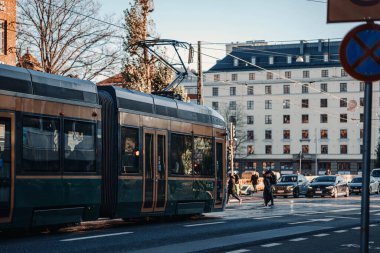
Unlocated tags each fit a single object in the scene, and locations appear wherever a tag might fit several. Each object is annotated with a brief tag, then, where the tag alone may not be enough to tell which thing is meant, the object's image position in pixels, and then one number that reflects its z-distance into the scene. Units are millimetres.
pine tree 46562
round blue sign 6234
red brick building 43406
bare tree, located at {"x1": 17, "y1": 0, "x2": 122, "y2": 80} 41469
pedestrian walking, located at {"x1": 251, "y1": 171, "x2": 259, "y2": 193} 54719
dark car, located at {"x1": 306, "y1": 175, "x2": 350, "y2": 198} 47562
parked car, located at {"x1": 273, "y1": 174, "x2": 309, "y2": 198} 49750
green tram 13773
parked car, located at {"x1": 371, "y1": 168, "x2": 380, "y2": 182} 65500
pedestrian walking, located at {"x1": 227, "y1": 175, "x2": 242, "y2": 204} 37125
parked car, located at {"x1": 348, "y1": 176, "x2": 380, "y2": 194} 57219
